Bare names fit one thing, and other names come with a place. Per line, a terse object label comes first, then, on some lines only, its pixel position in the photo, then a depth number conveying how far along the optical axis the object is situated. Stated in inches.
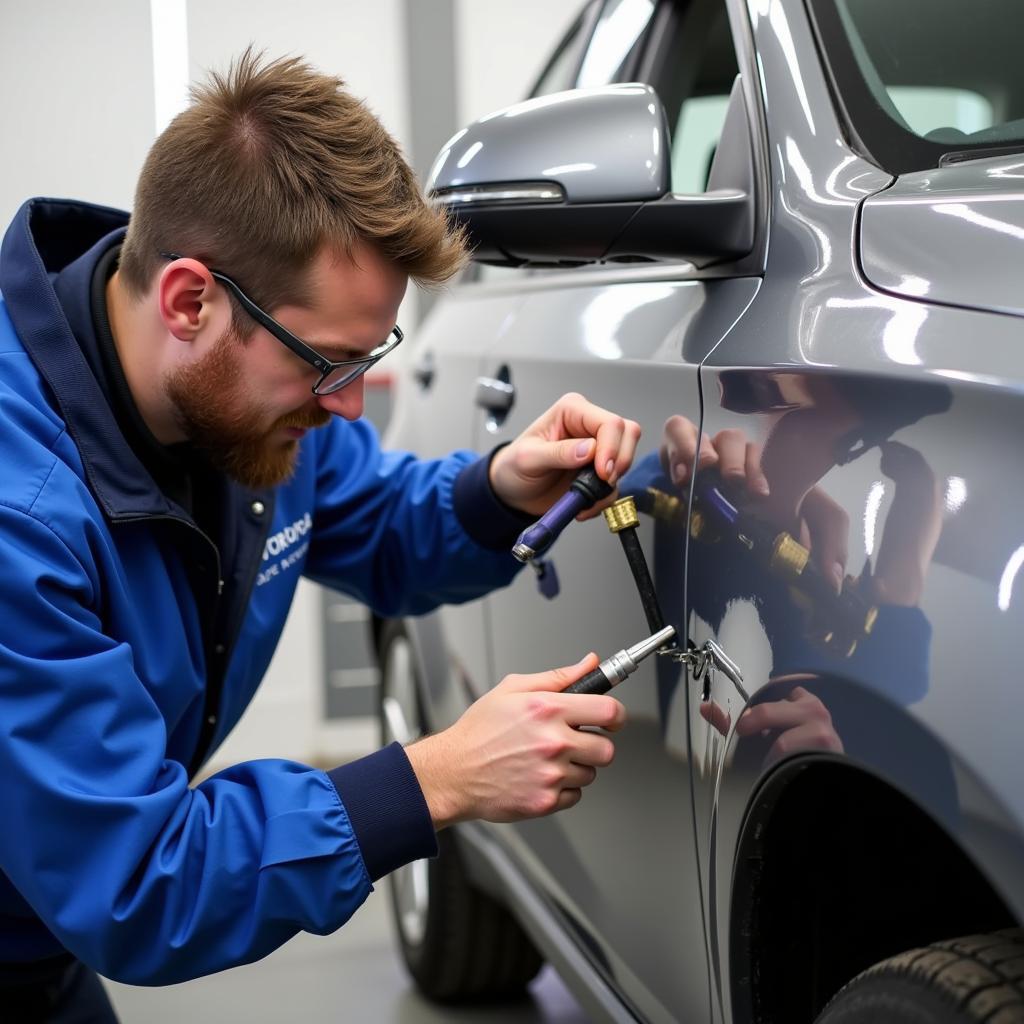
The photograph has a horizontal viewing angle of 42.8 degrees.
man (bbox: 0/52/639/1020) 40.7
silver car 29.3
